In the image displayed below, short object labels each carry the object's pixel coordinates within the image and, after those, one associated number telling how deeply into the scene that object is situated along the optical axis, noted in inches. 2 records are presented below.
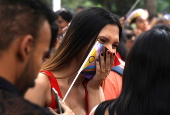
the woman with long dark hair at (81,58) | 112.0
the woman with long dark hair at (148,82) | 89.4
